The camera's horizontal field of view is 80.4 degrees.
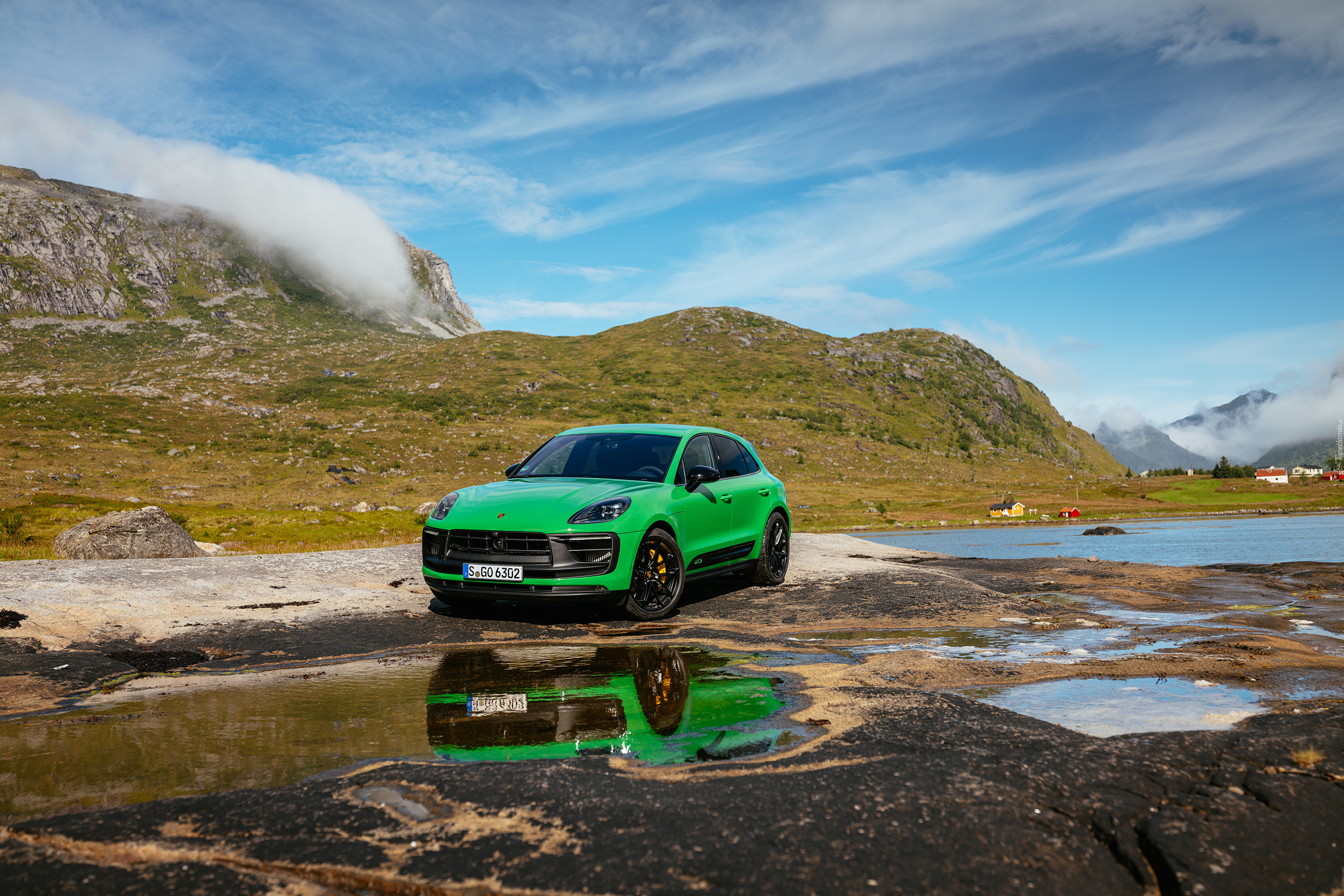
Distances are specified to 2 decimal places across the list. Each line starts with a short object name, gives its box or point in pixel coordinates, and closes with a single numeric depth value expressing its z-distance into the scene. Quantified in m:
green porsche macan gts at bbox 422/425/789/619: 7.54
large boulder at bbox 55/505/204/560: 14.02
